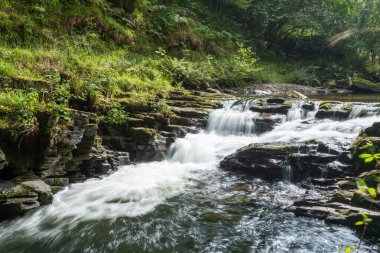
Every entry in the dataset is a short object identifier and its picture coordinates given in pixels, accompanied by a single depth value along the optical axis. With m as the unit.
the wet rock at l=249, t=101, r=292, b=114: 11.48
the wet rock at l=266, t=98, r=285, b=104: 12.13
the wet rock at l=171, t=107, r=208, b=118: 10.91
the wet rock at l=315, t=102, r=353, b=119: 10.67
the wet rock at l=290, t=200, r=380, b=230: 5.08
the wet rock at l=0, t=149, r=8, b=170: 5.37
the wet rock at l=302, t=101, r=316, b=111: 11.54
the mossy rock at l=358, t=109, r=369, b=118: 10.41
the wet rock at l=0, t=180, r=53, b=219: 5.36
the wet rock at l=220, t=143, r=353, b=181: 7.24
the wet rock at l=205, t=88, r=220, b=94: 15.19
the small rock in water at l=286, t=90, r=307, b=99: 15.52
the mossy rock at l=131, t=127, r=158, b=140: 8.90
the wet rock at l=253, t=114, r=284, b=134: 10.65
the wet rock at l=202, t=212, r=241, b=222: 5.52
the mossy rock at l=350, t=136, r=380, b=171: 6.67
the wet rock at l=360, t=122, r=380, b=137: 7.51
